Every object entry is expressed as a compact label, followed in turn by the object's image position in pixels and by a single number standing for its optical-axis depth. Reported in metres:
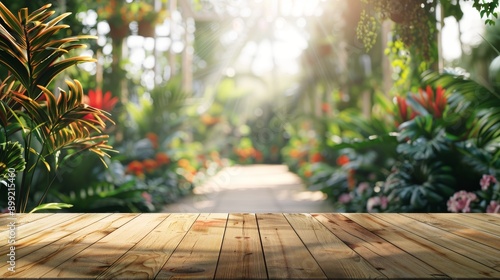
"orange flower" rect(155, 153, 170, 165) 5.74
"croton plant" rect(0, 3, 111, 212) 2.14
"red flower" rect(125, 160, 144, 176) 5.08
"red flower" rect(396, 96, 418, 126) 4.11
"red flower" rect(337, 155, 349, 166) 5.87
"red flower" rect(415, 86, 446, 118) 3.94
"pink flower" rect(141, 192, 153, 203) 4.35
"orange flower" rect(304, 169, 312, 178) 7.49
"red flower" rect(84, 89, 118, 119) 4.28
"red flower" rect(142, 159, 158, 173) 5.34
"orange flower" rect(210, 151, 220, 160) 8.80
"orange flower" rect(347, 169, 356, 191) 4.80
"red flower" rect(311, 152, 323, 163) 7.11
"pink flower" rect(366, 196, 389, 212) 3.88
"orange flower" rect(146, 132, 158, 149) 5.99
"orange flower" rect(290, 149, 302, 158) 10.07
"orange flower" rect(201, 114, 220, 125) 9.73
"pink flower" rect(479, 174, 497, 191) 3.27
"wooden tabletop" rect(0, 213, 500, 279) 1.65
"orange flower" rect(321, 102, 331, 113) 9.73
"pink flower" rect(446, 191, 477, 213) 3.30
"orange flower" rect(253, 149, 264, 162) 14.94
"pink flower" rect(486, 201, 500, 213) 3.14
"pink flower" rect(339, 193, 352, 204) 4.71
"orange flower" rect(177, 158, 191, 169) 6.34
